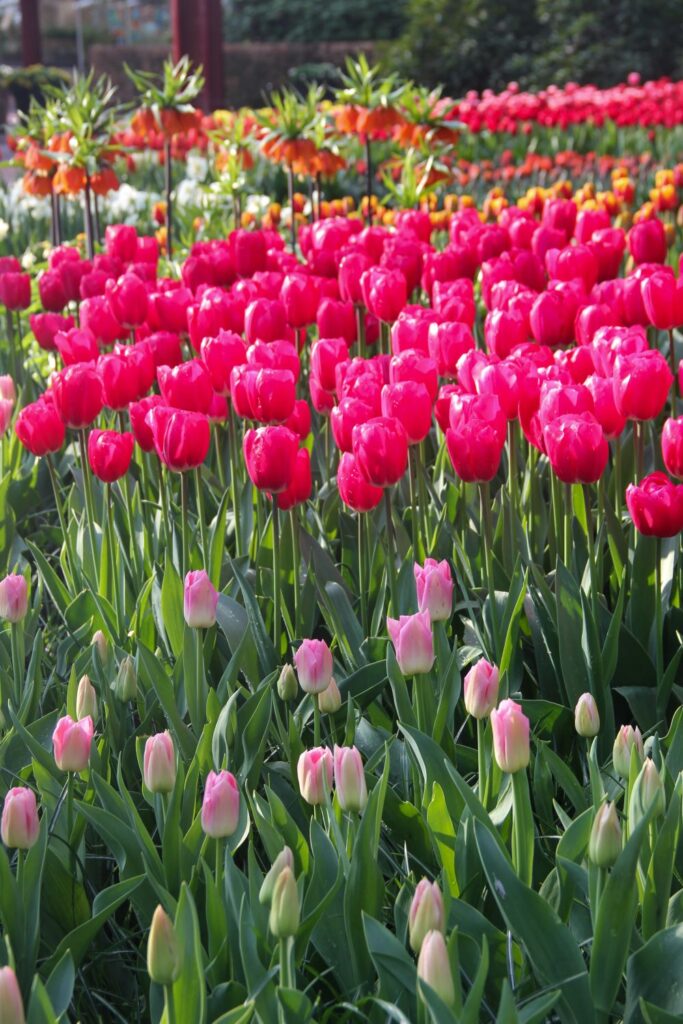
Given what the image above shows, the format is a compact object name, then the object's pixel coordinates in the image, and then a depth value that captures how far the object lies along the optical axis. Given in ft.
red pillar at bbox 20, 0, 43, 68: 55.72
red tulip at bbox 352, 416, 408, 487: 8.47
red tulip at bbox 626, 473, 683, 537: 8.36
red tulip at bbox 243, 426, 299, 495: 8.53
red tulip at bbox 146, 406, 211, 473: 8.77
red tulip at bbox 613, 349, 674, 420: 8.73
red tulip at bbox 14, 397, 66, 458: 9.42
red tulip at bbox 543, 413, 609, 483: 8.46
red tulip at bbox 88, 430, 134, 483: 9.05
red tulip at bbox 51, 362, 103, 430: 9.45
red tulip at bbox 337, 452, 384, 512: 8.70
